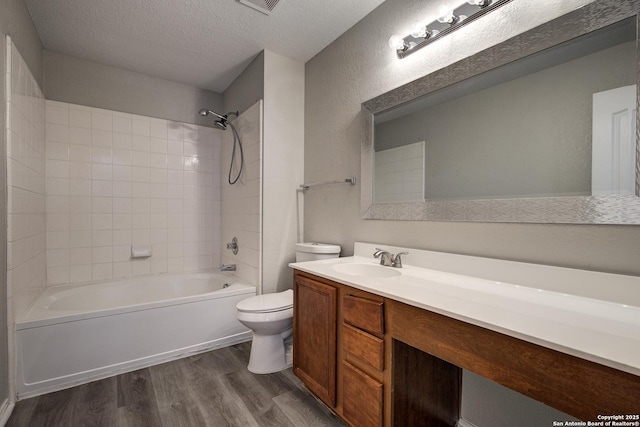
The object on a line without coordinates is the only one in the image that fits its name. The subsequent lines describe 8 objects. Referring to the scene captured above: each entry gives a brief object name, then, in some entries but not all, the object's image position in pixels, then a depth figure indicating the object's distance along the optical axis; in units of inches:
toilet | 75.2
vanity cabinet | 46.1
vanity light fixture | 52.0
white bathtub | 67.8
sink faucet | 63.7
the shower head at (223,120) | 111.3
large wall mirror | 38.9
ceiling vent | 72.7
